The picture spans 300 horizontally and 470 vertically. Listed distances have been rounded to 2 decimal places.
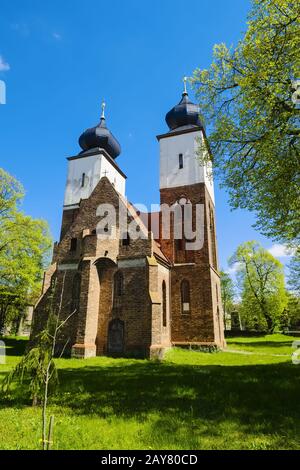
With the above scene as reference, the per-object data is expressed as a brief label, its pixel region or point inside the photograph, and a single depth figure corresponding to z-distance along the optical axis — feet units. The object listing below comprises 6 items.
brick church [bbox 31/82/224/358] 58.13
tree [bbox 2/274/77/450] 18.78
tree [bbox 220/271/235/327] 173.06
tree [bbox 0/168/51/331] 75.72
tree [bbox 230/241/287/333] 129.90
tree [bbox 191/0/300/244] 33.12
